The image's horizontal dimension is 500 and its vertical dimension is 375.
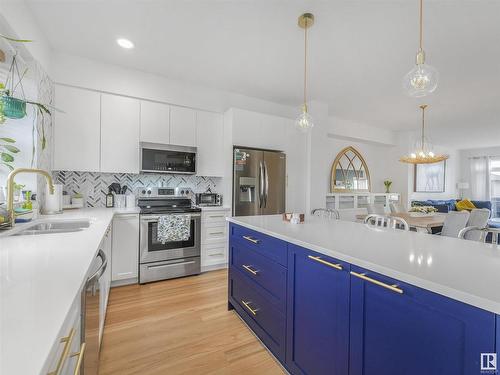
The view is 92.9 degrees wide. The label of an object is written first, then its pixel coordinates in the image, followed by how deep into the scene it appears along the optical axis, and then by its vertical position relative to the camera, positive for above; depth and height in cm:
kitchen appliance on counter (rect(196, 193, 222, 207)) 362 -22
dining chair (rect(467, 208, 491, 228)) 325 -40
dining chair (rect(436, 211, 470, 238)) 292 -43
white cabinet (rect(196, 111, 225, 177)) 351 +62
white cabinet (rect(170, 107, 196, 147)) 331 +83
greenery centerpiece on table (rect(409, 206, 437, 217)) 407 -43
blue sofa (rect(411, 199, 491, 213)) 685 -44
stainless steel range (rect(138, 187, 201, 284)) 285 -75
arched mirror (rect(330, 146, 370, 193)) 577 +36
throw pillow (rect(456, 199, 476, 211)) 701 -49
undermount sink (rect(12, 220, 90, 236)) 167 -34
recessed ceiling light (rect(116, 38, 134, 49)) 248 +150
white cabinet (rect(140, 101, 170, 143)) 314 +84
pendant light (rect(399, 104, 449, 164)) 439 +63
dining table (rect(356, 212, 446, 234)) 316 -48
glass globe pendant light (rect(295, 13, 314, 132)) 244 +68
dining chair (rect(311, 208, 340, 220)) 299 -35
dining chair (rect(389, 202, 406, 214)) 462 -41
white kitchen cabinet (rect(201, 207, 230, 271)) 326 -74
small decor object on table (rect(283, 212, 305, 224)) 197 -27
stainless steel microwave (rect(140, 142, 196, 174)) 311 +36
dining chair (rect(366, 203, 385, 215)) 407 -38
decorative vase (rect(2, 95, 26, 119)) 157 +51
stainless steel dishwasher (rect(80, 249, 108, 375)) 91 -61
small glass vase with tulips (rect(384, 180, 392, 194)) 635 +6
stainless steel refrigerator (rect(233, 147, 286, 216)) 342 +6
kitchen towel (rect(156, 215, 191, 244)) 290 -54
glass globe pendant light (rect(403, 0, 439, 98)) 167 +79
